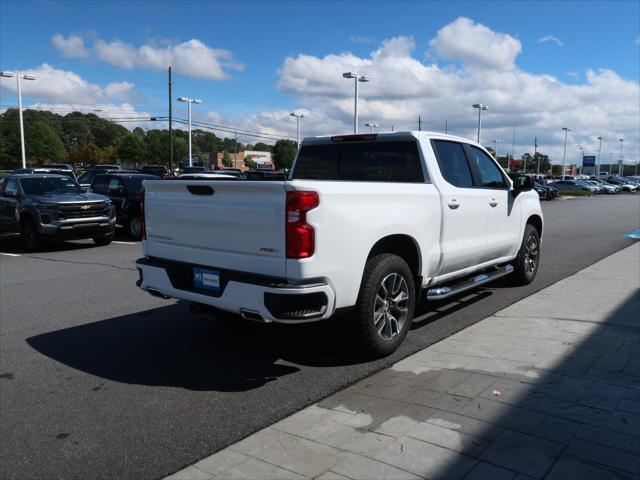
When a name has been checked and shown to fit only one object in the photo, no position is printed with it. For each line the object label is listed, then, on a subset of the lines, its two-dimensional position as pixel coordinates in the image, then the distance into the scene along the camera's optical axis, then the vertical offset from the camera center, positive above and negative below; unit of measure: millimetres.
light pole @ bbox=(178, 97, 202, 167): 43344 +4959
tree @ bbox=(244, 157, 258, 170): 113975 +605
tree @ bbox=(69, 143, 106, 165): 101250 +1121
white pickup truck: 3953 -564
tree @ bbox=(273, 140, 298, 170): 105681 +2715
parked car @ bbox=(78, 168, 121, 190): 20417 -686
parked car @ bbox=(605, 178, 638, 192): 68500 -1409
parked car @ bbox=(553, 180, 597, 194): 55150 -1356
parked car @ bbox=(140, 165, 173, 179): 34184 -412
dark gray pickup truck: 12438 -1162
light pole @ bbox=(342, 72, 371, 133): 33088 +5362
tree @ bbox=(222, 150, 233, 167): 123562 +977
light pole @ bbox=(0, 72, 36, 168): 35781 +5418
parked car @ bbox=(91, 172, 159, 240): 15023 -947
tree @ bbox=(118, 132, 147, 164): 98875 +2190
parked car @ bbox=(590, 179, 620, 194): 61188 -1623
